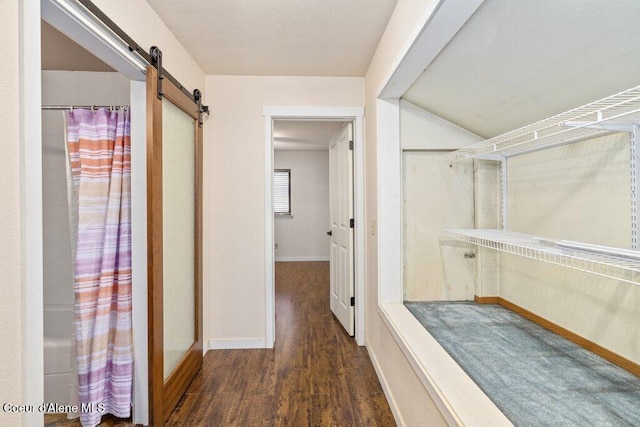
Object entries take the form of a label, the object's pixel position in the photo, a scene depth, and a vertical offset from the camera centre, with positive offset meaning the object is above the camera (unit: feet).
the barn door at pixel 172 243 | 5.48 -0.66
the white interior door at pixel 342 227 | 9.43 -0.53
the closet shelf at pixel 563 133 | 3.50 +1.10
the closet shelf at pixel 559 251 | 2.90 -0.48
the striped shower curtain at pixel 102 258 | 5.88 -0.87
